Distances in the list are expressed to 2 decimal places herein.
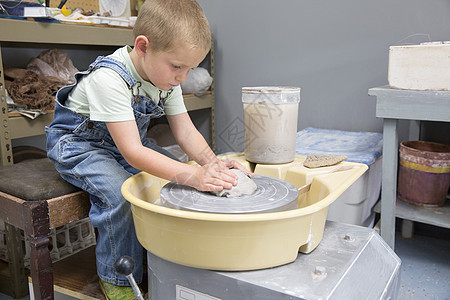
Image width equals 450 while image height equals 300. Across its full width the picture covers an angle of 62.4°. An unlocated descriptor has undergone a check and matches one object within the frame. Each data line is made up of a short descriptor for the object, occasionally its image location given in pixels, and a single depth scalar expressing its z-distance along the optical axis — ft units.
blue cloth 4.20
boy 2.61
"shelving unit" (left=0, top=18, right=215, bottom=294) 3.99
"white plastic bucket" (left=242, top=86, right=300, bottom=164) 3.39
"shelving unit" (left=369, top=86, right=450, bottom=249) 3.69
